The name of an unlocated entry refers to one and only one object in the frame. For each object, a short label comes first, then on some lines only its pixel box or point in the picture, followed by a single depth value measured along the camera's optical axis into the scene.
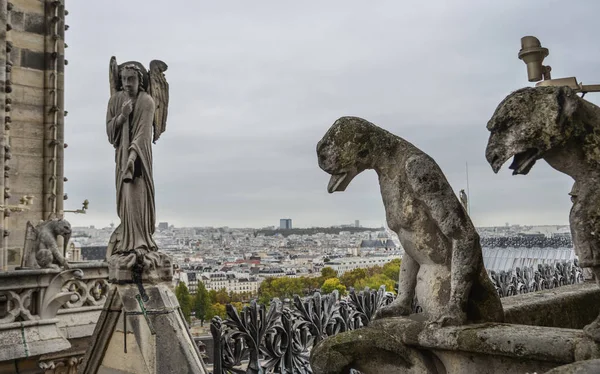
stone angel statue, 6.09
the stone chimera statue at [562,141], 2.21
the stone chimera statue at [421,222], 2.81
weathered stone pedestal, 5.81
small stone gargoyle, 7.81
